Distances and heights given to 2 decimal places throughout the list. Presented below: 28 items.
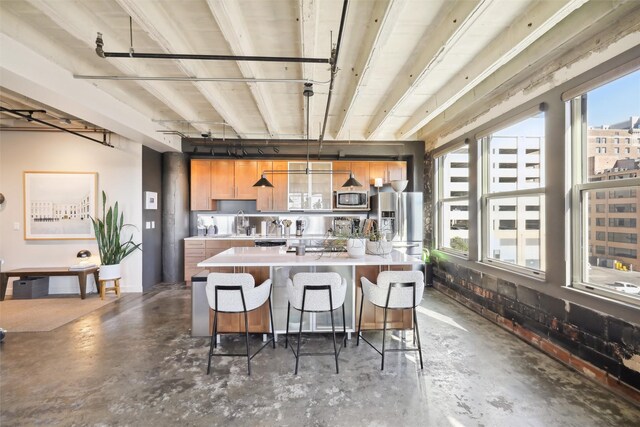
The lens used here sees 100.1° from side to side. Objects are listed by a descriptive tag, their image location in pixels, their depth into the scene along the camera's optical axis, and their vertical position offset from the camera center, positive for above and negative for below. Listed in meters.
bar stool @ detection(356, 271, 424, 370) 2.46 -0.70
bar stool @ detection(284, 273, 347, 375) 2.42 -0.72
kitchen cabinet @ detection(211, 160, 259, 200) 5.68 +0.77
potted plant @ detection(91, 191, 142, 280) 4.43 -0.49
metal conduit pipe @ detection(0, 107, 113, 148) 3.36 +1.32
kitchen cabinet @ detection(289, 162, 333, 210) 5.82 +0.57
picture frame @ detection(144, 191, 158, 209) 5.00 +0.29
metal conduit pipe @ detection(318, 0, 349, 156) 1.61 +1.24
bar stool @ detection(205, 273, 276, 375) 2.35 -0.70
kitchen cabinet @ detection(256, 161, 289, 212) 5.73 +0.50
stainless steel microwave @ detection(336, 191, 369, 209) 5.70 +0.32
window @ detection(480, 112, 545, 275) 3.05 +0.21
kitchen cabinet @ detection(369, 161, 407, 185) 5.79 +0.94
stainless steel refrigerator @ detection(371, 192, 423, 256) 5.17 -0.10
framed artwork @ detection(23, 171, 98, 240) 4.68 +0.20
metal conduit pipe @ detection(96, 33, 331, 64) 2.08 +1.27
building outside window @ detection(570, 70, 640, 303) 2.14 +0.17
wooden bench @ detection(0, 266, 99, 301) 4.35 -0.95
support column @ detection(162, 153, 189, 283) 5.40 -0.11
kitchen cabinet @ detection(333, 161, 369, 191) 5.80 +0.93
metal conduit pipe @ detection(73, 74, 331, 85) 2.64 +1.38
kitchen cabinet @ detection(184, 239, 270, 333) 2.94 -1.14
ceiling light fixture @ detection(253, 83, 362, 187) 5.64 +0.91
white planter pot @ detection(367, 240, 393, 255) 3.11 -0.40
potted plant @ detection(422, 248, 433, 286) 5.26 -1.06
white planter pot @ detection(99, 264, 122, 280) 4.39 -0.94
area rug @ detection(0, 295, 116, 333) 3.40 -1.39
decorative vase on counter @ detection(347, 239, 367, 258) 2.97 -0.37
